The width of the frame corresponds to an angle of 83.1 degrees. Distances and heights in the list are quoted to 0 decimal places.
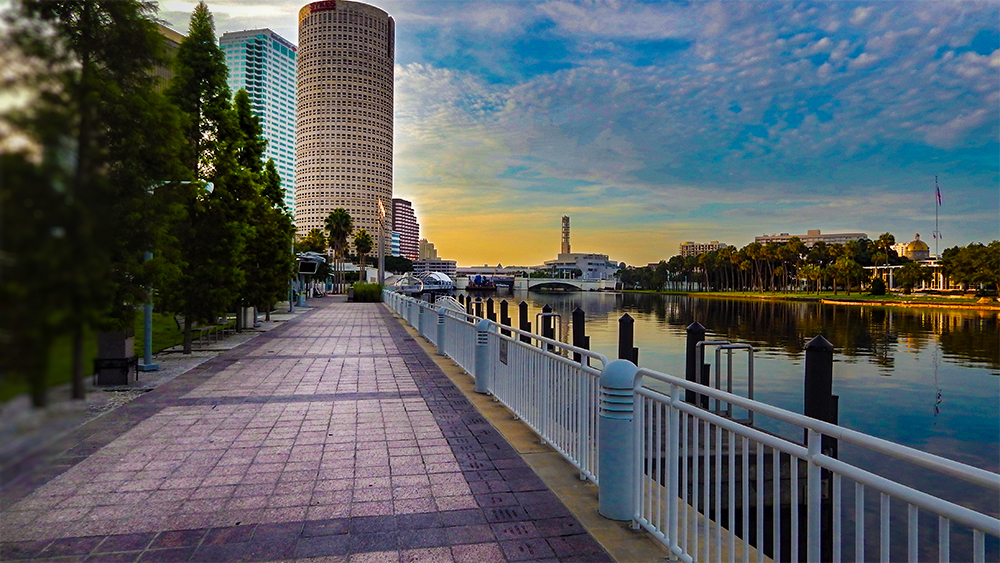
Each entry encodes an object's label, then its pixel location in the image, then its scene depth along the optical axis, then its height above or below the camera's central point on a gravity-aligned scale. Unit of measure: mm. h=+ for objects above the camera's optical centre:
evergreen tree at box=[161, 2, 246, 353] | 13496 +2363
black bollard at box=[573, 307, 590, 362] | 14211 -1160
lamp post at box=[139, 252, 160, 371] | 11152 -1246
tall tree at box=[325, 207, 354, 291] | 74188 +7451
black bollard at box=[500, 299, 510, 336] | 21053 -1195
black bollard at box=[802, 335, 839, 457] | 7168 -1202
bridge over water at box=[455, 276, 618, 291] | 158625 -50
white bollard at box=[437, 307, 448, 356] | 13805 -1210
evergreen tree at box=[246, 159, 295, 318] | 19422 +864
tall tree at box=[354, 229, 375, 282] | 88125 +6426
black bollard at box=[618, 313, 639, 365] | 11906 -1142
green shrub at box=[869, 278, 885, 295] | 84188 -202
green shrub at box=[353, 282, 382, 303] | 46719 -860
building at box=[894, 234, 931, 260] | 145375 +9289
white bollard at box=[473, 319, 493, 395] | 8852 -1180
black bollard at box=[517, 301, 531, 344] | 16477 -955
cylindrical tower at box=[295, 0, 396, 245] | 162250 +49851
